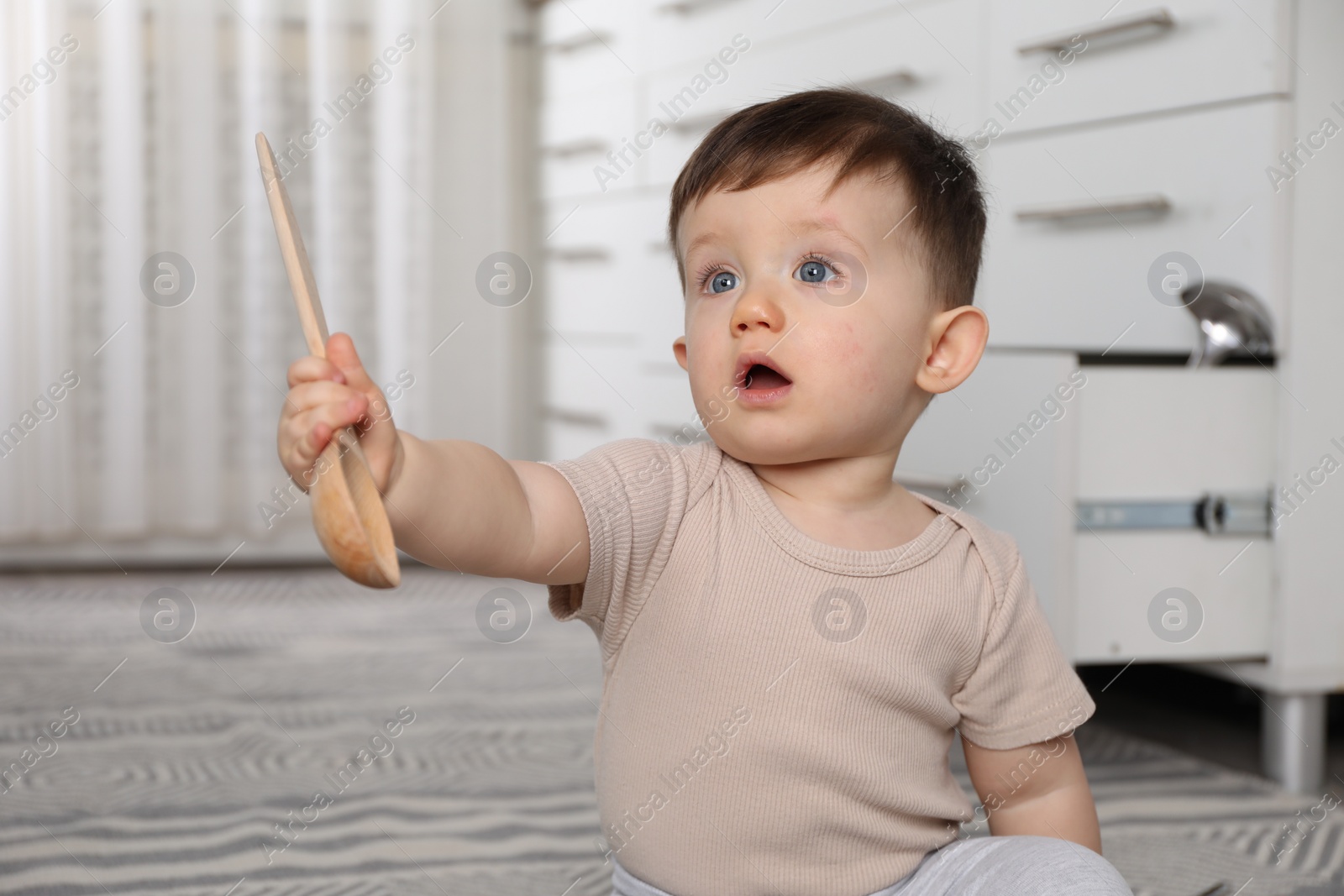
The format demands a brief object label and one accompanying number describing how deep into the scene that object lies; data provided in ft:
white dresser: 3.12
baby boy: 1.84
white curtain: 6.30
